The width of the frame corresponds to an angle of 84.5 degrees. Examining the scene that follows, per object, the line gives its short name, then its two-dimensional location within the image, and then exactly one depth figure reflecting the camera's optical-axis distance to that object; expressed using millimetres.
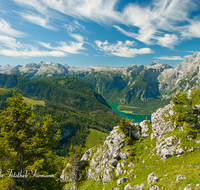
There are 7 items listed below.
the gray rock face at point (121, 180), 29833
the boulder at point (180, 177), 18219
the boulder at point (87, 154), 58122
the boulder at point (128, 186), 25794
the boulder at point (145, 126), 44238
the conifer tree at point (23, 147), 15016
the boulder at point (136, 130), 43456
